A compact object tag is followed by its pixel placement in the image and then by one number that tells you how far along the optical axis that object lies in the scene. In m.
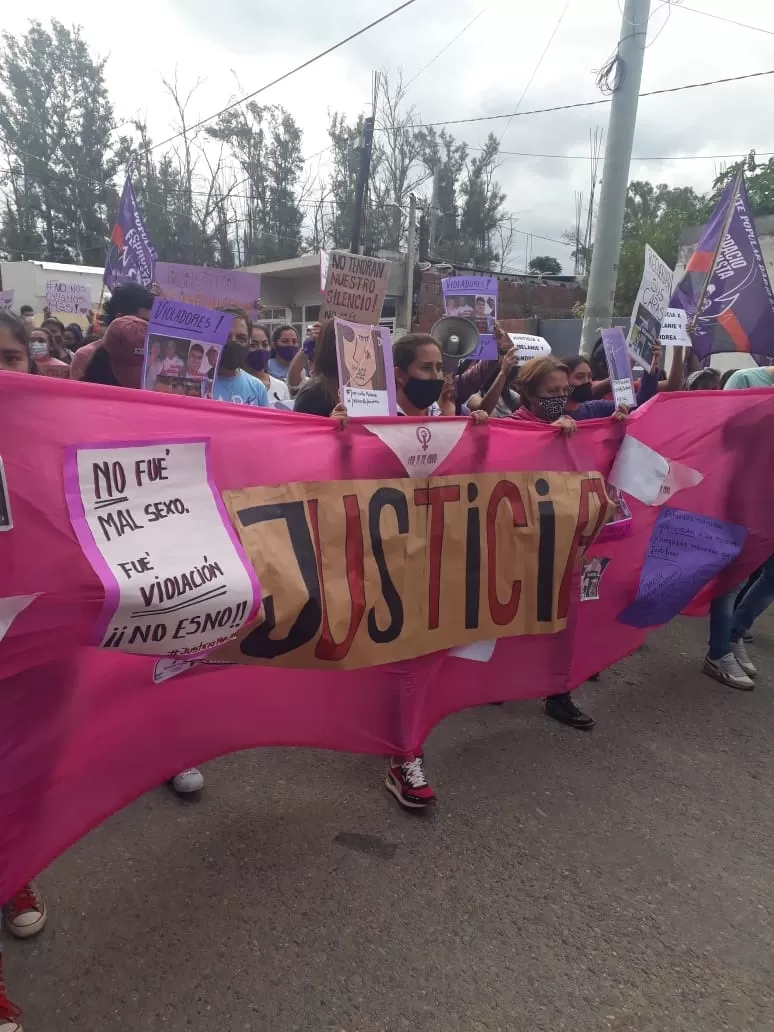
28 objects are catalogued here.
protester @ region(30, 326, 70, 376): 6.03
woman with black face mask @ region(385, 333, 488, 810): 3.25
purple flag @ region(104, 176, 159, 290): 6.86
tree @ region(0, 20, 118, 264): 39.75
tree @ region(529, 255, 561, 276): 39.16
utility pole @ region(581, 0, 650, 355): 7.73
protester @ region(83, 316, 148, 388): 2.95
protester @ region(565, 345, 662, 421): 4.50
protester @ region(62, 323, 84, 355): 9.37
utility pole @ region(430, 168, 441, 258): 33.09
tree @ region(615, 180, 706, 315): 28.59
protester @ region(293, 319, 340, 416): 2.99
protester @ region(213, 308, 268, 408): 3.76
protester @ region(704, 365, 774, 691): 4.11
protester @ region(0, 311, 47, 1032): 1.84
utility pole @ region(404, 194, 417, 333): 22.19
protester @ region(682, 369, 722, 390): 5.42
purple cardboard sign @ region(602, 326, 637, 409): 3.87
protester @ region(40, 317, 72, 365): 8.14
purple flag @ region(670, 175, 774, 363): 4.61
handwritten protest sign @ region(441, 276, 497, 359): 5.29
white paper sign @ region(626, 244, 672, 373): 4.45
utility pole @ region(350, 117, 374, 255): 13.98
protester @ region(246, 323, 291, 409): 4.85
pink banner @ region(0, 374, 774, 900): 1.85
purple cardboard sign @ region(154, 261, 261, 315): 5.20
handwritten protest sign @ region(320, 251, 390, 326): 3.97
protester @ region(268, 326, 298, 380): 7.06
